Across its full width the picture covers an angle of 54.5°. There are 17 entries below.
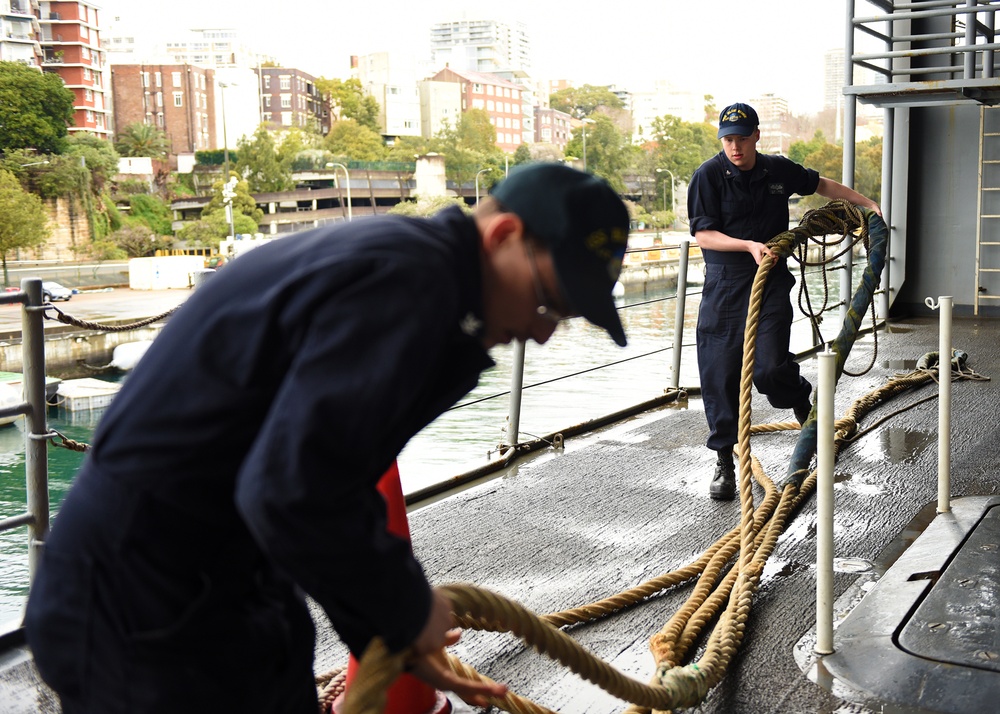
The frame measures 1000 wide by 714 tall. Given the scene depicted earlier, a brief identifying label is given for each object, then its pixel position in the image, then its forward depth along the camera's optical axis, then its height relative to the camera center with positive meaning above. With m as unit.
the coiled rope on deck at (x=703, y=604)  1.58 -1.13
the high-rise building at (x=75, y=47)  79.88 +15.97
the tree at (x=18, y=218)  53.47 +1.27
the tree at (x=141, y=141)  88.06 +8.83
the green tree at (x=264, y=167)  85.69 +6.06
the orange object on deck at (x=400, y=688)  2.51 -1.18
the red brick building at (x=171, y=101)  98.25 +14.41
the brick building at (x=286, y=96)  124.49 +18.22
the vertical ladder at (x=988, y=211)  11.32 +0.06
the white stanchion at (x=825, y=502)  2.82 -0.83
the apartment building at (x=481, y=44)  153.00 +30.11
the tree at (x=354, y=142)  86.25 +8.19
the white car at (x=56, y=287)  47.38 -2.40
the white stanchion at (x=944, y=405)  3.93 -0.77
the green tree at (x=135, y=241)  68.12 -0.22
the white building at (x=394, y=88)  108.75 +16.81
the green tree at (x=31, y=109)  61.06 +8.48
